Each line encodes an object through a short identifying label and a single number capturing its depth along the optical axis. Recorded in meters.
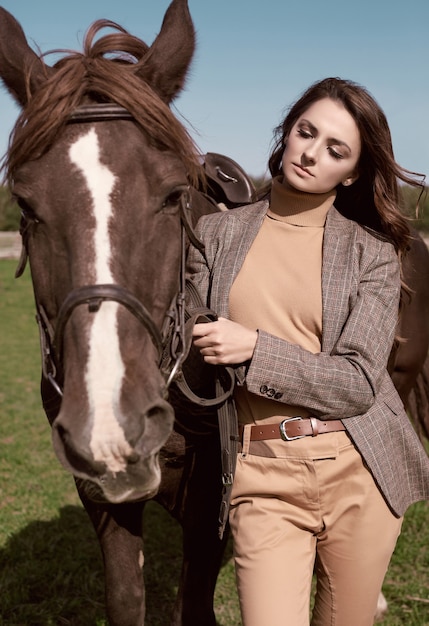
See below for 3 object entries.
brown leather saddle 3.30
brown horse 1.61
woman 2.06
